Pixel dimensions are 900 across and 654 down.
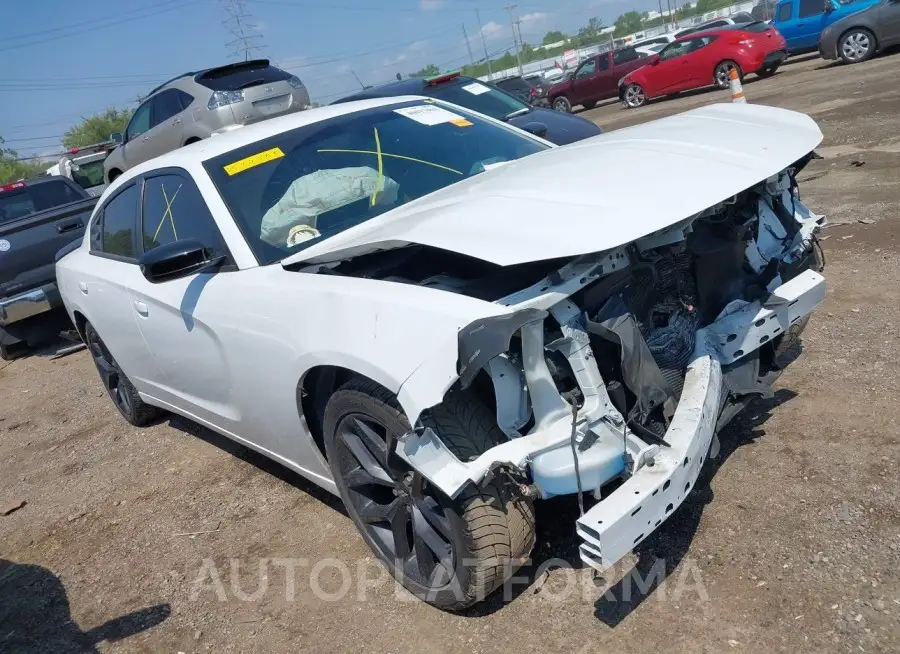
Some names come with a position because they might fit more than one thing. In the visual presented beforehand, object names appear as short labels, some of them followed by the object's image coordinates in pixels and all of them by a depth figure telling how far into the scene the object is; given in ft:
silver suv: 33.53
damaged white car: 7.72
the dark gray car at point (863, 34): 50.47
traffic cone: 12.52
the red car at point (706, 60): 57.47
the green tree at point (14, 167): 214.48
